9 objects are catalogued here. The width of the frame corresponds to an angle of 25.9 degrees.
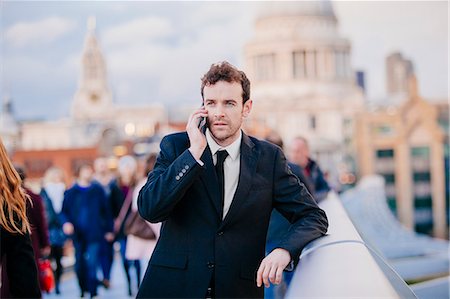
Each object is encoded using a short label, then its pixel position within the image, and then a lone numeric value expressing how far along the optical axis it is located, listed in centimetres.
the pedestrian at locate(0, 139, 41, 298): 284
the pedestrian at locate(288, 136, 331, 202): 654
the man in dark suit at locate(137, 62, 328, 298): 302
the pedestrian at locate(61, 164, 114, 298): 795
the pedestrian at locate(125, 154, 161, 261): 730
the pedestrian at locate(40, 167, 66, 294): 896
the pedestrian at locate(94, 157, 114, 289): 821
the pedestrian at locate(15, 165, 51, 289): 659
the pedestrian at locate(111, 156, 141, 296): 806
